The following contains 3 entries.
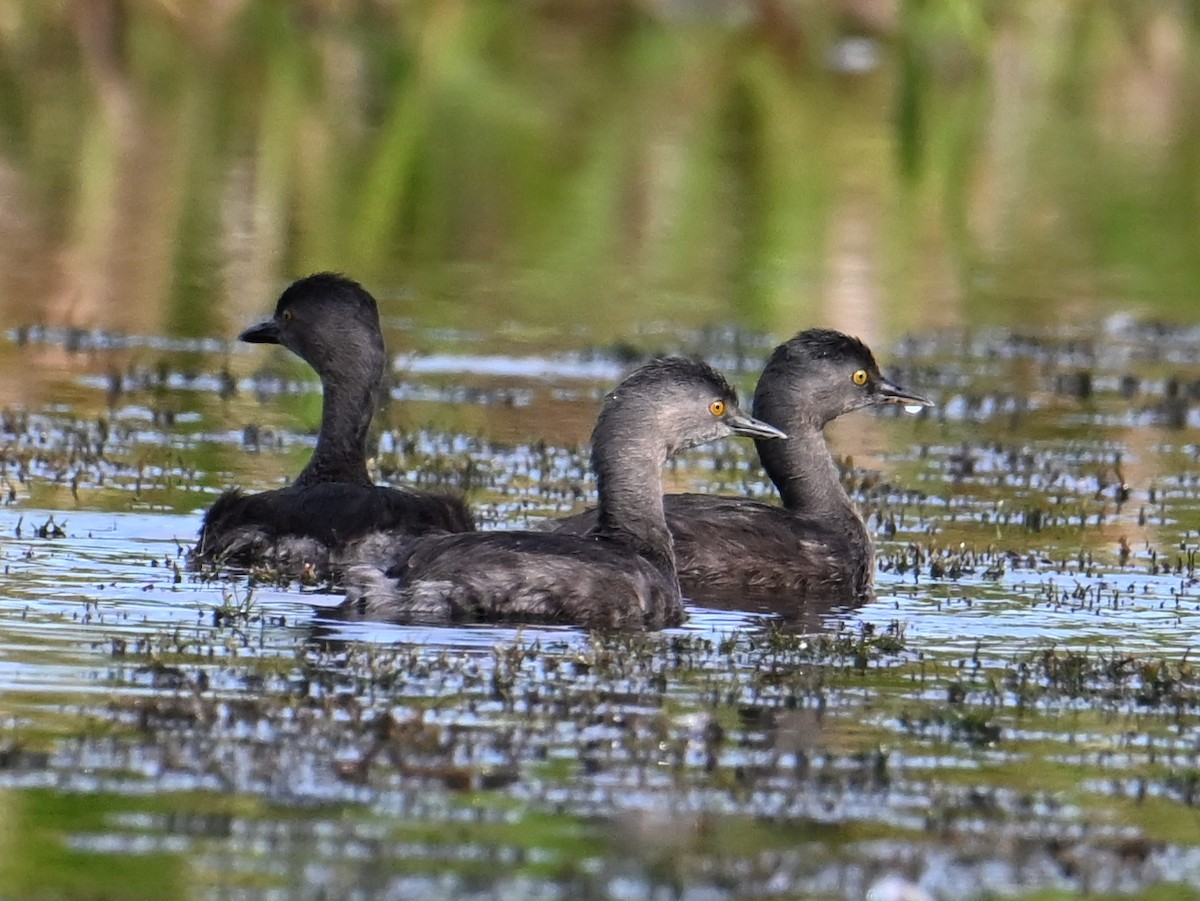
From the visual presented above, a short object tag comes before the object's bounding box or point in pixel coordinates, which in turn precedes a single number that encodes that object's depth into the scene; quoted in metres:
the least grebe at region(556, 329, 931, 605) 13.13
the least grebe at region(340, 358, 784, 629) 11.20
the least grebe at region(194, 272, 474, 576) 12.42
